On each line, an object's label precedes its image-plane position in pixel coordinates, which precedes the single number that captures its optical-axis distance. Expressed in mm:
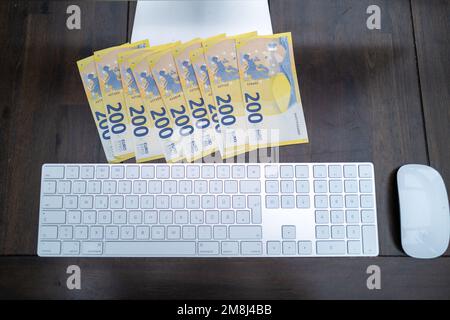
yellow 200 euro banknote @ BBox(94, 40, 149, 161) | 695
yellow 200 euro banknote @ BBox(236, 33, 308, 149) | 697
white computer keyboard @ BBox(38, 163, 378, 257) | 654
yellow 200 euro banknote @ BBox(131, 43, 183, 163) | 694
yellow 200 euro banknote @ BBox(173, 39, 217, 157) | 696
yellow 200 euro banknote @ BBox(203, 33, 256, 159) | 697
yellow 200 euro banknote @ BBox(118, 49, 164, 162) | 695
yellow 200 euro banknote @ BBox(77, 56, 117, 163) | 696
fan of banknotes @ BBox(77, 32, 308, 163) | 696
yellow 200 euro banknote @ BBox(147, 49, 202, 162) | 696
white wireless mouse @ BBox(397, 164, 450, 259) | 650
